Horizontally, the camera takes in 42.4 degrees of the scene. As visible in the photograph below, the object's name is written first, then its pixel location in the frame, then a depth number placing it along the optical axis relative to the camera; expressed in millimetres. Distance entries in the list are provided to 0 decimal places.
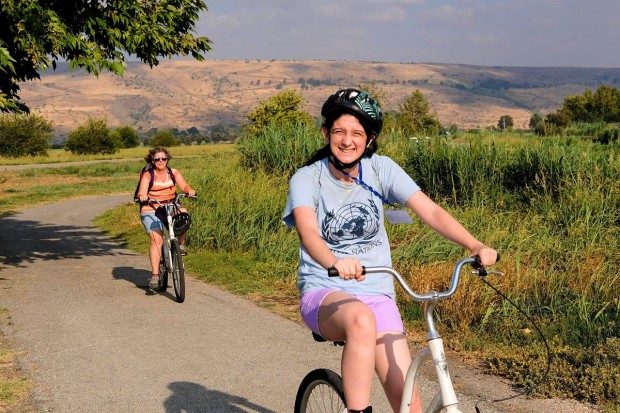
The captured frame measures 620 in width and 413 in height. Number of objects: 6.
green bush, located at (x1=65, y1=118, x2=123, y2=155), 68125
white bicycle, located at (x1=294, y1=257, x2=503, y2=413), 2971
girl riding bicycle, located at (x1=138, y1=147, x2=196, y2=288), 10156
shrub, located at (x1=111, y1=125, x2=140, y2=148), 96125
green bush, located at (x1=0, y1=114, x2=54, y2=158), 61688
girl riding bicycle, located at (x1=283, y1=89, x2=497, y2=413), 3291
